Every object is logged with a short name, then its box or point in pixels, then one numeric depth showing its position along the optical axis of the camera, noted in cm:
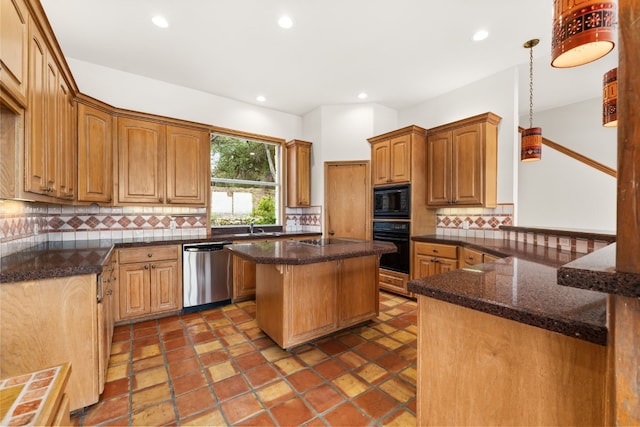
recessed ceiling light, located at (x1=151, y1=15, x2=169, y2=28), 250
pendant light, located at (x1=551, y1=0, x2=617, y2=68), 119
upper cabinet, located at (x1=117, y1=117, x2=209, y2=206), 311
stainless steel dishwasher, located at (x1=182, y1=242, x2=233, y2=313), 321
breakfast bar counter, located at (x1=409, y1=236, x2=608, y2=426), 85
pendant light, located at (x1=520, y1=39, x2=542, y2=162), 297
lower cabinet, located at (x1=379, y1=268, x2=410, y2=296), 383
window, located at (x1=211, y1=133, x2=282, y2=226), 423
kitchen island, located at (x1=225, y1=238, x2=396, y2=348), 227
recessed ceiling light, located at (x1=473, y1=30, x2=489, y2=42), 272
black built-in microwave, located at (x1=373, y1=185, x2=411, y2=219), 383
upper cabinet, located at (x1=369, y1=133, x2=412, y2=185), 384
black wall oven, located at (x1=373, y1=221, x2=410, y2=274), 384
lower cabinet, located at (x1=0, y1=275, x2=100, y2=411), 146
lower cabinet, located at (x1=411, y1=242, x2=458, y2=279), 333
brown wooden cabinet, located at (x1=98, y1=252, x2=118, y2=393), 173
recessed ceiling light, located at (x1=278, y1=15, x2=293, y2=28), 253
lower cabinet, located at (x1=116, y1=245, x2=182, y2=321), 285
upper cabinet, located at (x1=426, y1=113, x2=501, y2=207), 334
